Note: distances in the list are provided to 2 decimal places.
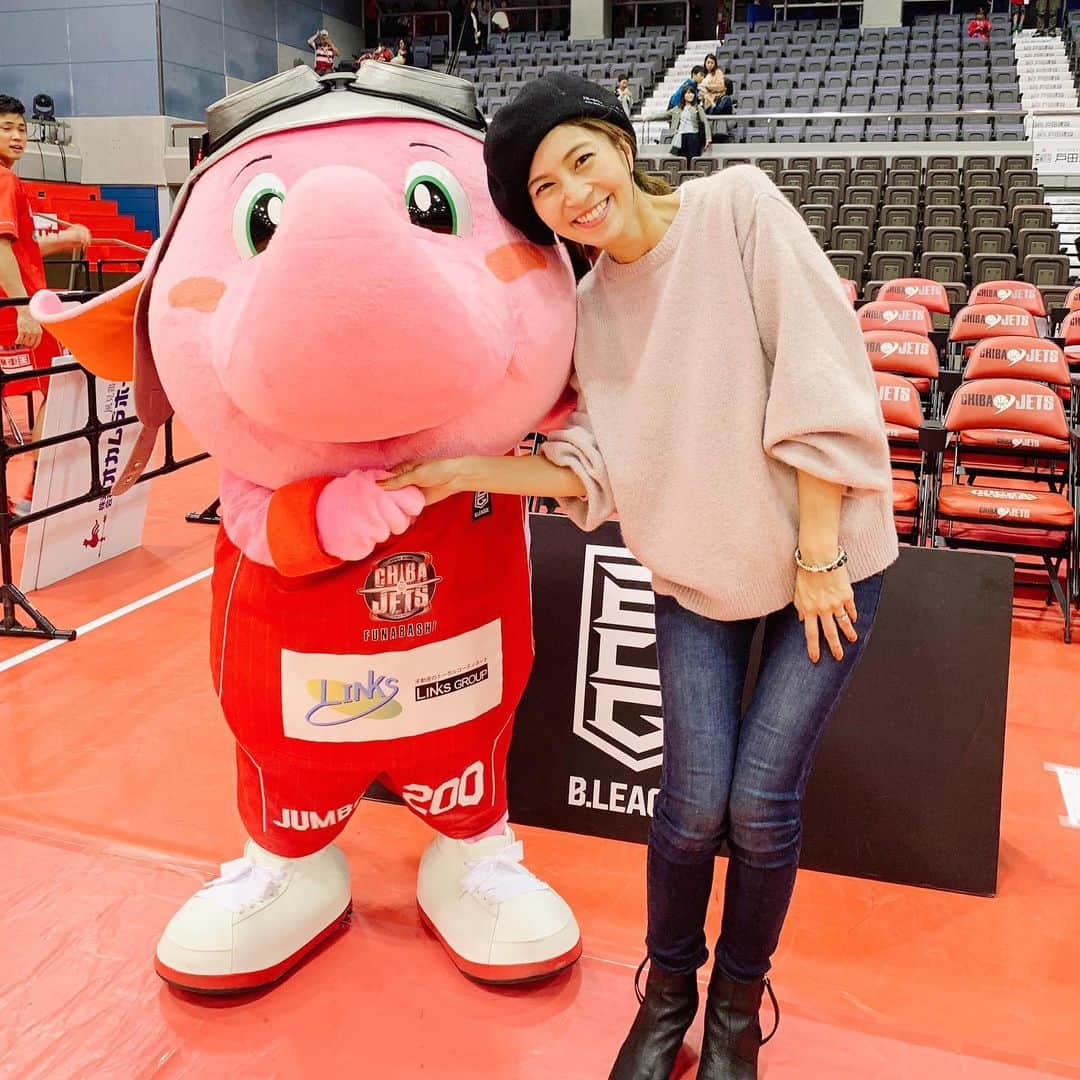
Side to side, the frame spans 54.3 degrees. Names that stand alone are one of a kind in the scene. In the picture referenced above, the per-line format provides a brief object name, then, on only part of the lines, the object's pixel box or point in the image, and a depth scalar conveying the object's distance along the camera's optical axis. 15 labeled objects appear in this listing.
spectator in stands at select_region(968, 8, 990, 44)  15.82
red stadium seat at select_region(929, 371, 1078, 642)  3.96
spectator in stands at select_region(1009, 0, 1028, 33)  16.93
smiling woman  1.40
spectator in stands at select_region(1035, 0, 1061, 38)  16.41
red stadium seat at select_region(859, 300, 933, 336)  5.53
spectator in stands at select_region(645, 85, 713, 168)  11.55
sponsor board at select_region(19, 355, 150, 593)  3.89
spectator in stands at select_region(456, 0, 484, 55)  17.89
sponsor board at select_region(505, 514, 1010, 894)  2.27
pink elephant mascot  1.34
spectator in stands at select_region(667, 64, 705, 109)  12.20
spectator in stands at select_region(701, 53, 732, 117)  12.65
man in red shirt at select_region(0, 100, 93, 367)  4.28
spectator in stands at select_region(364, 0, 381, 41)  20.33
